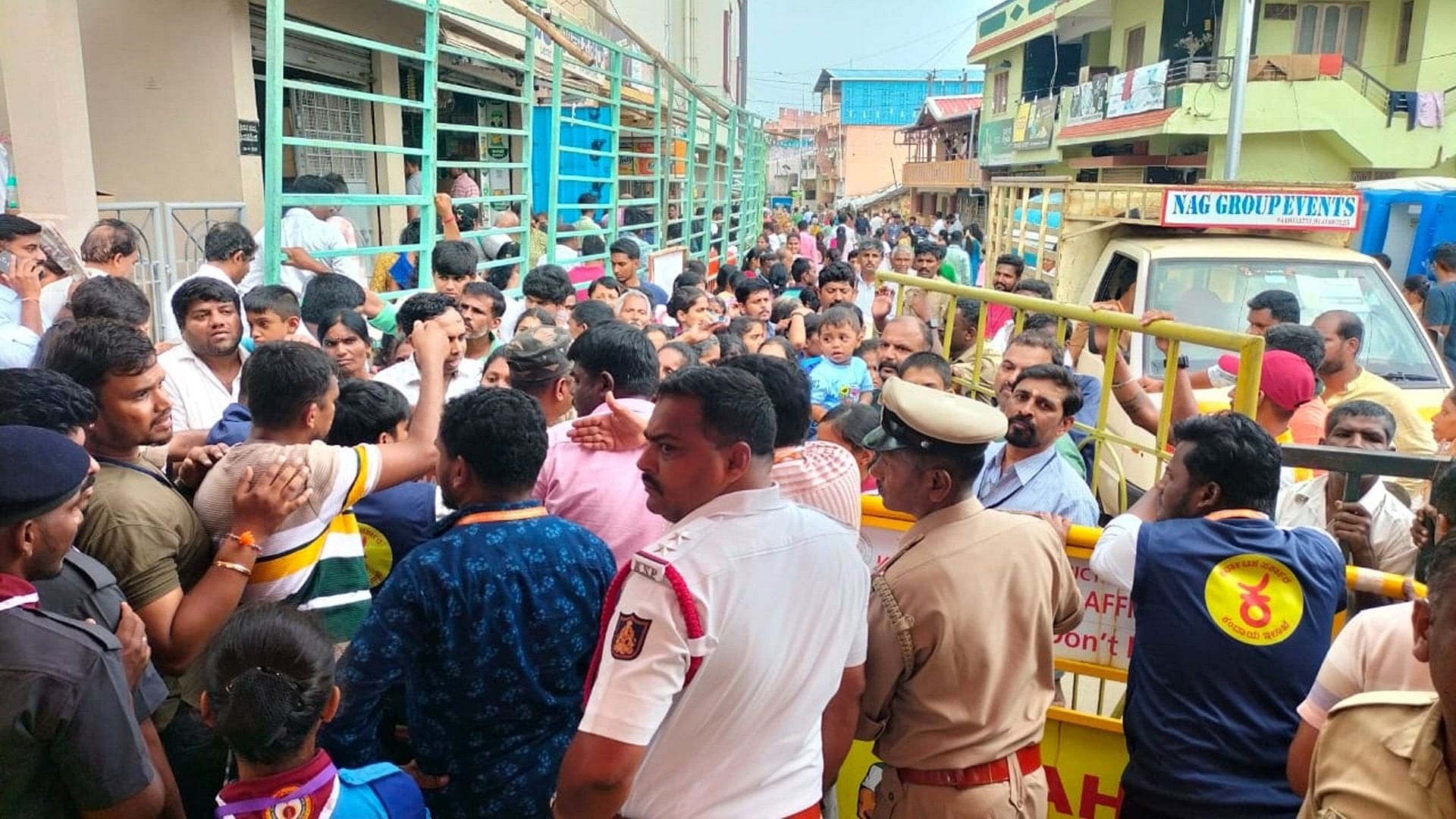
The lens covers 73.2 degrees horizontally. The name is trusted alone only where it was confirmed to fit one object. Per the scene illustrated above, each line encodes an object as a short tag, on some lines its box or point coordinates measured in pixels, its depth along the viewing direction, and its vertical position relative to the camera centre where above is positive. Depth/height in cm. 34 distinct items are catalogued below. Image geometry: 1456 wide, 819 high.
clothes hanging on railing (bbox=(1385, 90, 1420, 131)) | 2036 +281
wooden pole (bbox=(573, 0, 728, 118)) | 849 +170
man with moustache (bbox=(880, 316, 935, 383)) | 519 -60
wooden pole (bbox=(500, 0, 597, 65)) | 736 +145
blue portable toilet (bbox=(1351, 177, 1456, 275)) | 1288 +28
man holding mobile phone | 416 -30
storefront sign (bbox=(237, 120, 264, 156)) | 672 +48
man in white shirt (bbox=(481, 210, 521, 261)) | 780 -18
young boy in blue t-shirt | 534 -77
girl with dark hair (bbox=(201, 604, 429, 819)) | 167 -85
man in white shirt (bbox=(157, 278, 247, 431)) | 361 -54
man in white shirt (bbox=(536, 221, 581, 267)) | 848 -30
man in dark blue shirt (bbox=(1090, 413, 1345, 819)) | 229 -92
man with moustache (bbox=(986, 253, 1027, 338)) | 765 -33
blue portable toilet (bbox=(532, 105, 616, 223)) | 1144 +72
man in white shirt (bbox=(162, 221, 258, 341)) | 482 -22
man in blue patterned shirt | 196 -84
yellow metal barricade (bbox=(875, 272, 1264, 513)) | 291 -44
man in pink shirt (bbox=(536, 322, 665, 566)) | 259 -72
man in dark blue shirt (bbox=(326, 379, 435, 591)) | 257 -75
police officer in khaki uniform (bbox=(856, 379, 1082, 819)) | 212 -86
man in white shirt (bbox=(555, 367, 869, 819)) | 162 -71
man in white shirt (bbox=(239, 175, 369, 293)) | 559 -18
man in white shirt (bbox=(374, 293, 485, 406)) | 412 -61
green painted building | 2073 +315
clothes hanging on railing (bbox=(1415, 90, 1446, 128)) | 2028 +271
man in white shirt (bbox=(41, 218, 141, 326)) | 443 -22
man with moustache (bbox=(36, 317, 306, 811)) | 200 -67
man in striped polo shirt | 221 -62
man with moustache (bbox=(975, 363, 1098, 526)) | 324 -70
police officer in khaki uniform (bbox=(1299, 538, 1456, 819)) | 141 -77
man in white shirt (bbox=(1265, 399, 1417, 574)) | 299 -85
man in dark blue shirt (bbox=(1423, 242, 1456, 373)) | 771 -55
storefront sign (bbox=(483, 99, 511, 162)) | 1160 +109
